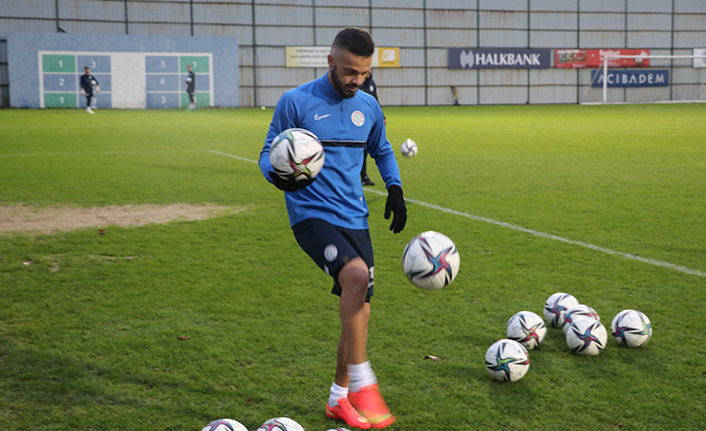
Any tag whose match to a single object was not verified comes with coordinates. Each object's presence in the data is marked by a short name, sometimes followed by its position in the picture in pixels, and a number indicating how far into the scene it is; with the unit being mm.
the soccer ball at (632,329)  4598
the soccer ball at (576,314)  4629
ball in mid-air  3799
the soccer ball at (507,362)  4090
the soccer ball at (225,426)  3250
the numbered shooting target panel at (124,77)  38156
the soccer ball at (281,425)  3258
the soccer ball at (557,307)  5020
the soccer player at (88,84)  34031
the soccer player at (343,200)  3514
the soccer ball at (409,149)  14602
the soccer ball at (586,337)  4500
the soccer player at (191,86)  37188
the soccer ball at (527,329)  4609
